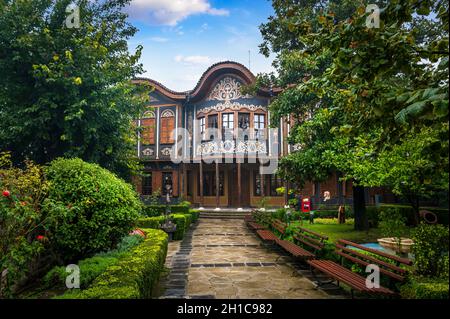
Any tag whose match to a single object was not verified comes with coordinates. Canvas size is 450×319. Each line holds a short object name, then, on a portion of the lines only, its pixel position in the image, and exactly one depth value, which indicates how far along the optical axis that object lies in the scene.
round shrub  5.65
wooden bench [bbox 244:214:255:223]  15.53
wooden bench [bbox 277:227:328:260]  6.86
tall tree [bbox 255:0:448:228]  2.74
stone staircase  18.96
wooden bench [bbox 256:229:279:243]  9.56
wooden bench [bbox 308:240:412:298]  4.29
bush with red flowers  4.44
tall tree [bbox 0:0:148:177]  9.05
